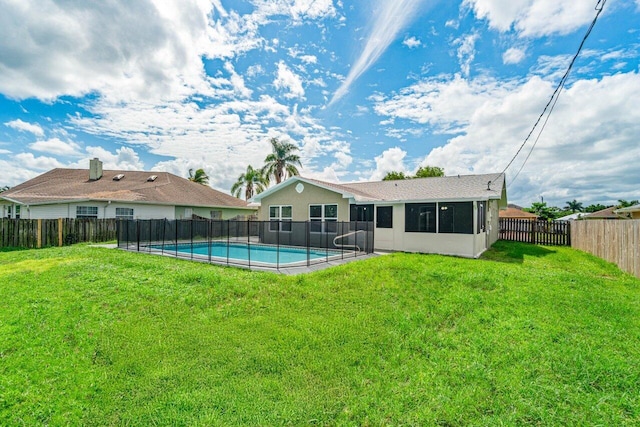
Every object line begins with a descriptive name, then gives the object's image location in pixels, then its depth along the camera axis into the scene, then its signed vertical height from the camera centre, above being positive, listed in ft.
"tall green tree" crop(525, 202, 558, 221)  127.81 +1.11
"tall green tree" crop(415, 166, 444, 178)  123.88 +16.85
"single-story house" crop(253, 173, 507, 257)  41.29 +0.69
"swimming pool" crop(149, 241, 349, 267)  33.99 -5.00
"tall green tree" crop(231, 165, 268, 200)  113.19 +10.82
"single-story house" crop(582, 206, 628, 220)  104.84 -0.52
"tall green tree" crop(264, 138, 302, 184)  103.40 +17.42
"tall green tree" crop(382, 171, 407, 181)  129.08 +16.01
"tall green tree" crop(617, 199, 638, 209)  131.27 +4.48
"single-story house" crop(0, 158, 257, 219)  57.72 +3.34
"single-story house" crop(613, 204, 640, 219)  52.31 +0.43
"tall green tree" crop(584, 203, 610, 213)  208.46 +3.81
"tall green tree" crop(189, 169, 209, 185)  120.37 +14.04
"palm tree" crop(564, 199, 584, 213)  296.92 +6.53
